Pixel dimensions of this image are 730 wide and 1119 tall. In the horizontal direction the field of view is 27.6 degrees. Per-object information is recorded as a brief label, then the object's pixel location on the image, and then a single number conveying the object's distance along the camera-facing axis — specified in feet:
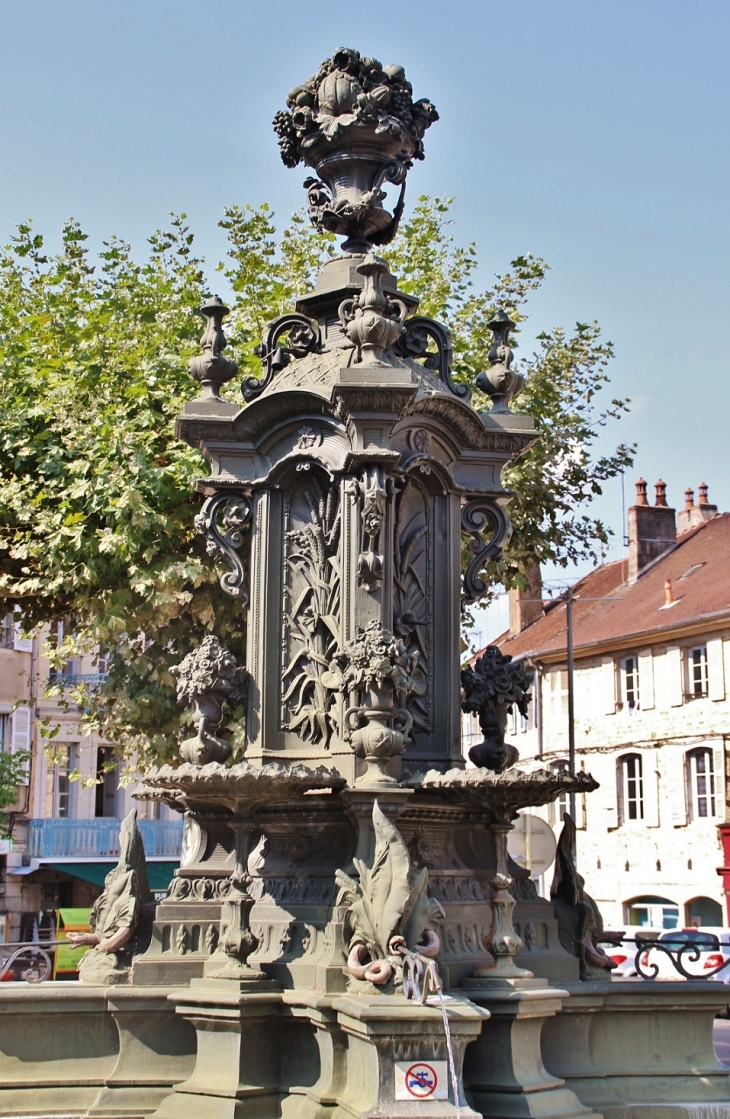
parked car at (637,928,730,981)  75.10
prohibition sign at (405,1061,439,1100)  22.49
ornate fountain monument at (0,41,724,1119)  24.82
